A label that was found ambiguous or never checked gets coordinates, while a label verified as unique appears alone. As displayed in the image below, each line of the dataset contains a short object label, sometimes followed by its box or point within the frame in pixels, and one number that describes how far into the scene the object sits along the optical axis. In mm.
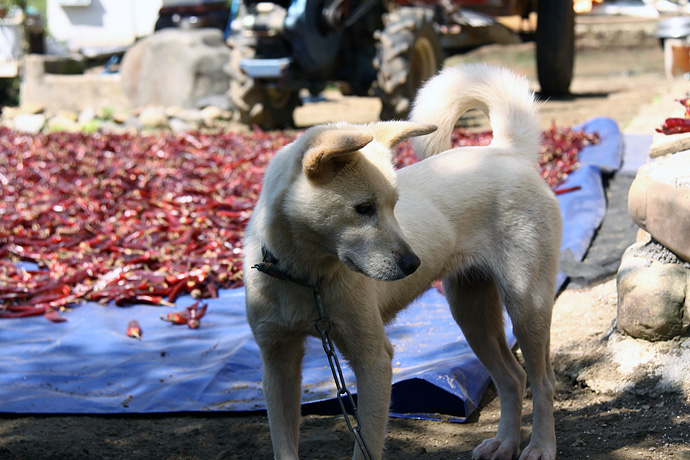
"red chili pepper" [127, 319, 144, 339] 4805
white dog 2633
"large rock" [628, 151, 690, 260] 3580
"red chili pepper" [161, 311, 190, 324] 4992
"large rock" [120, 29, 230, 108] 14461
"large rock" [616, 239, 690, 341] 3686
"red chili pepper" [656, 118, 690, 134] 4461
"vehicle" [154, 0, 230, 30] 19062
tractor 10633
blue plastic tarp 3797
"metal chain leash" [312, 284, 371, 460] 2721
